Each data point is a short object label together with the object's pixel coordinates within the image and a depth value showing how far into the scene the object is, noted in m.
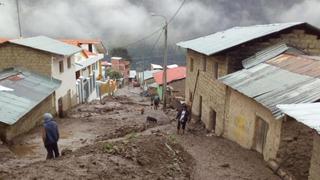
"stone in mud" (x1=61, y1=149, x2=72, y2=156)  12.10
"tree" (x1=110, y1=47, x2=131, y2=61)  94.88
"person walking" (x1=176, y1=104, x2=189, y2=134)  17.45
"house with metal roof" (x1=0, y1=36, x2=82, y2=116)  23.28
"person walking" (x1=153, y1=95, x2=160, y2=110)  29.80
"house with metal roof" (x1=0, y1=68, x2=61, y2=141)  15.16
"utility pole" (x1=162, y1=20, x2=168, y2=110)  27.61
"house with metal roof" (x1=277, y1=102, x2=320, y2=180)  7.32
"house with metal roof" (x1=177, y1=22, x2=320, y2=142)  17.02
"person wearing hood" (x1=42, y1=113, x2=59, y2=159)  11.13
